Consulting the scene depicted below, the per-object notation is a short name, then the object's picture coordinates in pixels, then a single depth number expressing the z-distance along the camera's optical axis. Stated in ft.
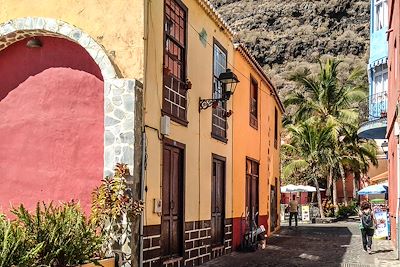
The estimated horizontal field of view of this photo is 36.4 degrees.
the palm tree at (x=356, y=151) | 129.70
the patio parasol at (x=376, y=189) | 95.62
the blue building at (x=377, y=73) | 71.36
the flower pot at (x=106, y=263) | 29.08
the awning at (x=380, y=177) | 120.01
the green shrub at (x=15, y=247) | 23.47
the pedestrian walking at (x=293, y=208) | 99.43
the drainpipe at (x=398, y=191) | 50.73
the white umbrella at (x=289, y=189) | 122.72
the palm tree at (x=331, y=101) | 127.24
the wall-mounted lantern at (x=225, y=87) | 47.19
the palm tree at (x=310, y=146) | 121.70
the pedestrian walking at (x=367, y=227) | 59.26
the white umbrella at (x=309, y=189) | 123.40
